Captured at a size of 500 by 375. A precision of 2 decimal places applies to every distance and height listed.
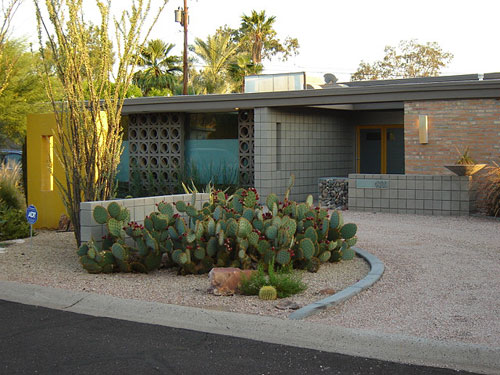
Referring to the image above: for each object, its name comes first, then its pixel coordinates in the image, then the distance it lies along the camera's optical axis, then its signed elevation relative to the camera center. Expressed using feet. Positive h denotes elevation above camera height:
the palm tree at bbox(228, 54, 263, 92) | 149.28 +19.62
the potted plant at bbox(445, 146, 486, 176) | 52.01 -0.52
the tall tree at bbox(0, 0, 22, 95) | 41.57 +8.41
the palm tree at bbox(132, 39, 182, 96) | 140.77 +19.13
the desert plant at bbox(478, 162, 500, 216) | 50.67 -2.37
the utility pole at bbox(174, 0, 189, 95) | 119.48 +24.83
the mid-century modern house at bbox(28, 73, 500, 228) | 54.80 +2.22
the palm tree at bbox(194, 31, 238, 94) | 150.71 +22.81
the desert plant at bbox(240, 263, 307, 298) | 26.96 -4.72
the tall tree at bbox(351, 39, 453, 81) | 182.60 +25.71
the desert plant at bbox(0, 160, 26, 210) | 50.14 -2.07
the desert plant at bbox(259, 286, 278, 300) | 26.27 -4.89
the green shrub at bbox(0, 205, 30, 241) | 44.34 -3.95
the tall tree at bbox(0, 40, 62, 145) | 75.82 +7.57
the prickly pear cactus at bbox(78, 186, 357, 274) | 31.01 -3.56
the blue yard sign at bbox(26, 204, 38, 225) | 37.11 -2.71
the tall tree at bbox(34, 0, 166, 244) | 36.17 +3.78
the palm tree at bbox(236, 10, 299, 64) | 175.47 +32.34
